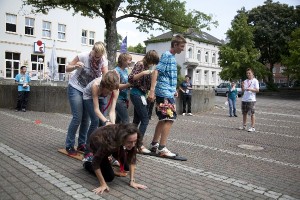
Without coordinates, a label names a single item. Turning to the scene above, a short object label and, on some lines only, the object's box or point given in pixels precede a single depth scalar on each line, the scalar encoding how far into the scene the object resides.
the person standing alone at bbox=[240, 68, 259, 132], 10.28
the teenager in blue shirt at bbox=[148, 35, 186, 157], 5.72
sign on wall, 36.78
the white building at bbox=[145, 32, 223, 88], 56.91
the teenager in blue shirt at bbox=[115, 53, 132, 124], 5.96
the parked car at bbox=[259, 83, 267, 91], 50.34
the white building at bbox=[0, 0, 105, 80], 35.19
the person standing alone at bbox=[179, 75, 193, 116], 14.74
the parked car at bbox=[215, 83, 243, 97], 37.97
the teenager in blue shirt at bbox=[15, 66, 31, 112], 12.34
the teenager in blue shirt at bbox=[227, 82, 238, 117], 14.96
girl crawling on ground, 3.68
